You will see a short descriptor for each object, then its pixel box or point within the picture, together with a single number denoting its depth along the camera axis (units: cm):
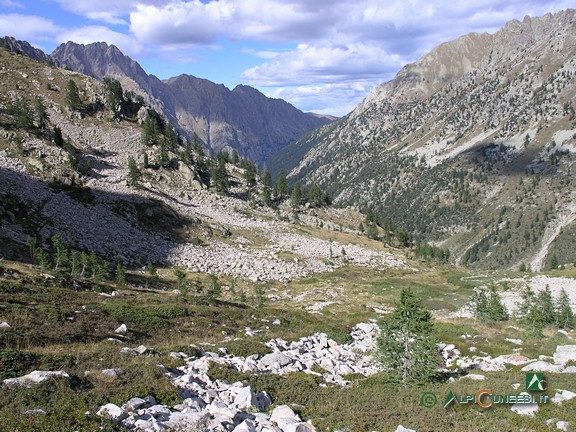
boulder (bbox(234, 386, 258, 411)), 1448
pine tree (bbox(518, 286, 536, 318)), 4573
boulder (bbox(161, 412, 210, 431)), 1185
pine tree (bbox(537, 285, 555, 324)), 4640
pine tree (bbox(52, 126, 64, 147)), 9146
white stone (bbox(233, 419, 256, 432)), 1190
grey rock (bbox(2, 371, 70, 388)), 1331
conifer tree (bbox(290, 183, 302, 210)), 14538
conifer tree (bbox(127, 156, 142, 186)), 9091
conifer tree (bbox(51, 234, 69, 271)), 4568
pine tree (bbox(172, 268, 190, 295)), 4684
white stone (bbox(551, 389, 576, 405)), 1508
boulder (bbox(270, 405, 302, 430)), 1294
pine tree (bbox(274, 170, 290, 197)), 15084
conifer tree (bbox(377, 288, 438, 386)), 1816
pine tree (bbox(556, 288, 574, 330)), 4503
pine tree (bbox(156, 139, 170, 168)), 11062
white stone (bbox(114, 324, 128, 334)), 2370
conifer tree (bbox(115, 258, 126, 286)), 4709
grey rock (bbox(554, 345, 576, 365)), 2264
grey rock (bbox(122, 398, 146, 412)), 1291
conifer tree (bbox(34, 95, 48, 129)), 9555
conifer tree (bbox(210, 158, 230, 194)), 12231
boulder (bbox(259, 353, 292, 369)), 2142
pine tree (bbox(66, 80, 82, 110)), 11300
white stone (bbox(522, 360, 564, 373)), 2056
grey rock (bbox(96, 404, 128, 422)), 1202
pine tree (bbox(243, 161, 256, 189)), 14062
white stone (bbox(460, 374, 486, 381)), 1983
